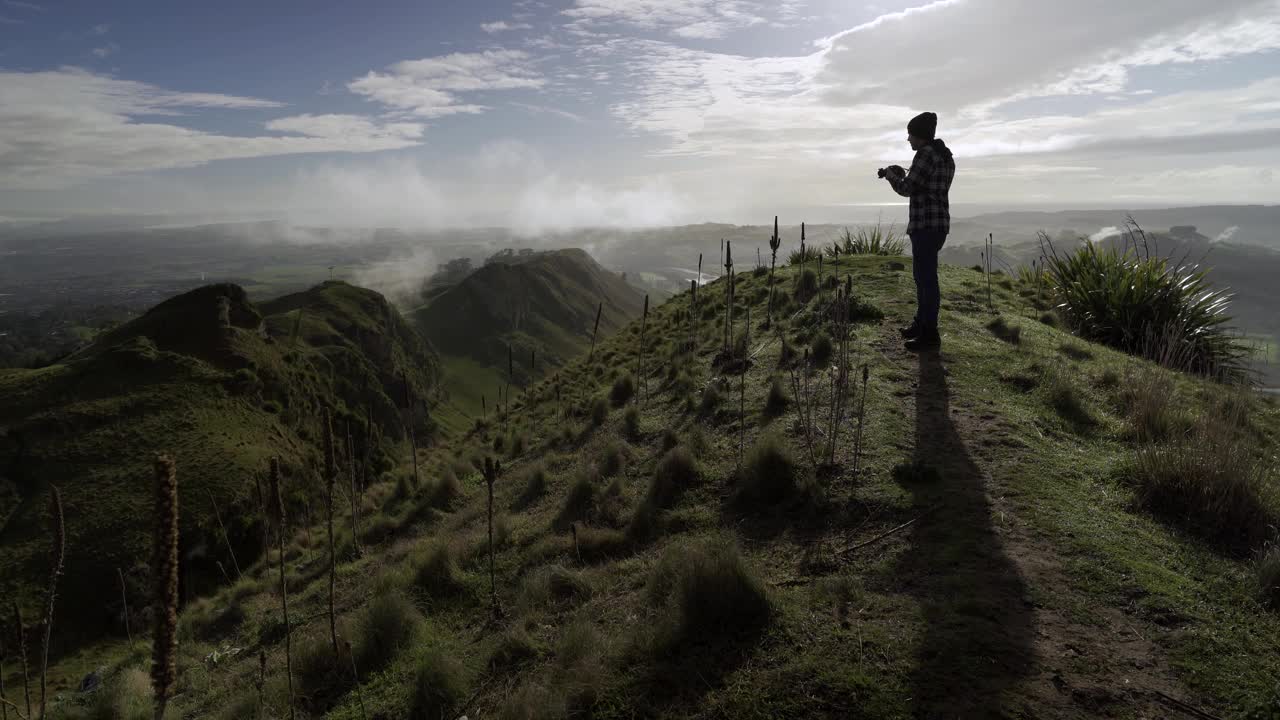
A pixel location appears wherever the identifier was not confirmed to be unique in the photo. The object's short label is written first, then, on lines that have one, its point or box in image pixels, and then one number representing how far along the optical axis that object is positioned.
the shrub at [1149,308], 10.87
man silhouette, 7.86
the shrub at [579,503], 7.00
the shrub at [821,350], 9.59
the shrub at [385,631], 5.06
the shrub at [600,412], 10.72
